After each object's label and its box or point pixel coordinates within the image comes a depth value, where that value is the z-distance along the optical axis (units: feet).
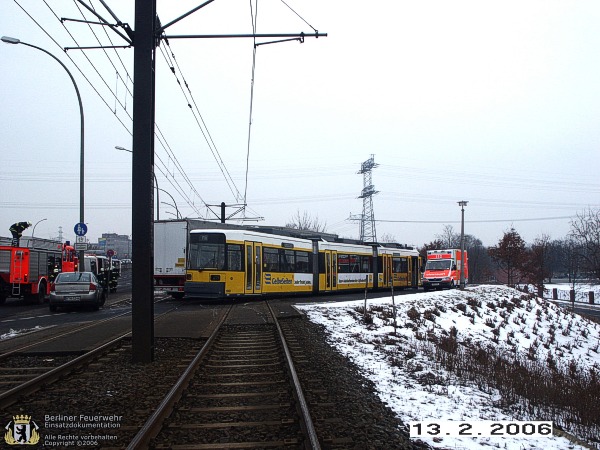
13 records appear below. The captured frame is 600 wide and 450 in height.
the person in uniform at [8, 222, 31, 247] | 88.36
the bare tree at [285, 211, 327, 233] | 268.54
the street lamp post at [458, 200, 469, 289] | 125.91
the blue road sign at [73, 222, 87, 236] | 75.65
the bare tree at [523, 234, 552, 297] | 146.42
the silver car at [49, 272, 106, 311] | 67.41
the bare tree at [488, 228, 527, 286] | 148.46
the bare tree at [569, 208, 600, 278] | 117.29
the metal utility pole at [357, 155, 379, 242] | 182.29
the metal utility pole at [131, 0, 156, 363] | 30.37
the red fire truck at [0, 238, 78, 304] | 81.41
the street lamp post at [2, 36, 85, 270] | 73.35
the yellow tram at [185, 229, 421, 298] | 75.56
